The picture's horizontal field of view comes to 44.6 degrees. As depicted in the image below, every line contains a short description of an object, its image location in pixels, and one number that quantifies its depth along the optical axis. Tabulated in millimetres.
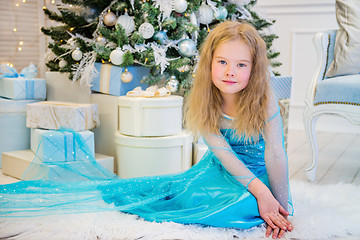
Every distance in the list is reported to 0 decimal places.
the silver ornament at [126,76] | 2039
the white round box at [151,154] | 1921
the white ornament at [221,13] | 2172
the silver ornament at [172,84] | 2037
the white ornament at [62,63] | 2332
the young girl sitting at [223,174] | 1349
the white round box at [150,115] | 1918
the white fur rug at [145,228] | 1283
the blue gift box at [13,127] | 2209
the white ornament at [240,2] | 2284
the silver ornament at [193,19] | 2091
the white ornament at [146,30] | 1963
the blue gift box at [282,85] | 2293
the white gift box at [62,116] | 1965
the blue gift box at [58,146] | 1862
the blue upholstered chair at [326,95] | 1923
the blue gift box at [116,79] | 2100
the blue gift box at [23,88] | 2260
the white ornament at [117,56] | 1987
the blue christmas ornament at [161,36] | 2036
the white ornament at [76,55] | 2180
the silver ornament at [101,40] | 2133
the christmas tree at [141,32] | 1995
